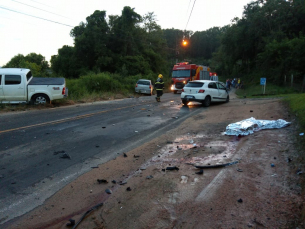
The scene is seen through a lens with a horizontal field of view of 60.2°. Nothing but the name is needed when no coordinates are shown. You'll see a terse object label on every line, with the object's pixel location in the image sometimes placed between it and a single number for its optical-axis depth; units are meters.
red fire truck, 30.38
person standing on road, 18.84
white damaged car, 16.28
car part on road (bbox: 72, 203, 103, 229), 3.49
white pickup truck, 14.20
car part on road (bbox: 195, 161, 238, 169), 5.27
